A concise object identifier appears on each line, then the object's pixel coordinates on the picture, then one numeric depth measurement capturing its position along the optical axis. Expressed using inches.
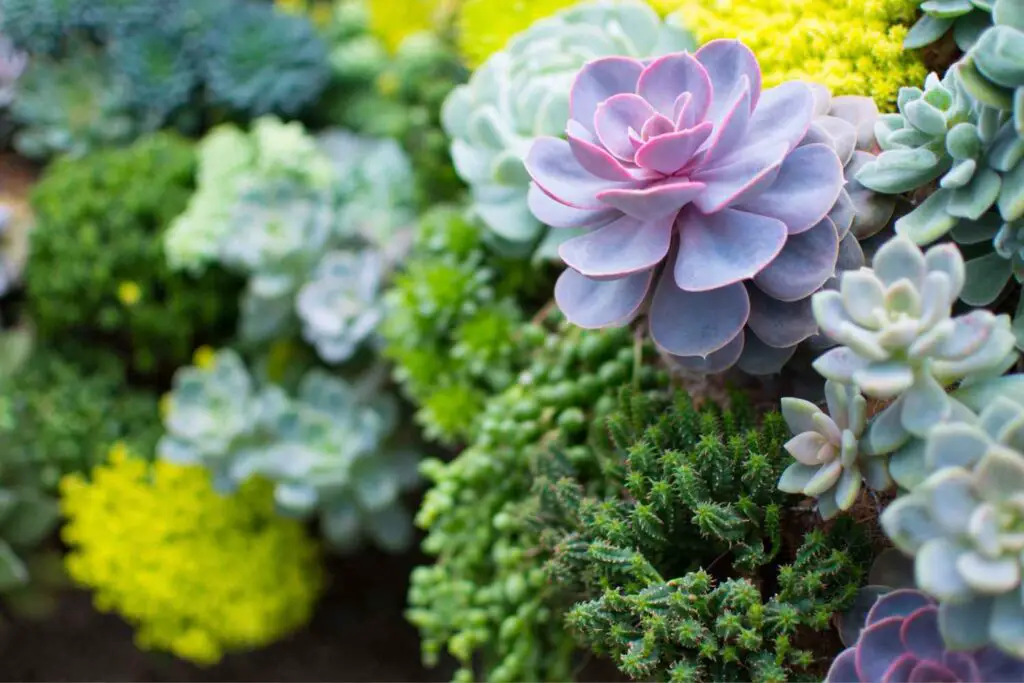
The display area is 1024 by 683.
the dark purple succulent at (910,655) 20.4
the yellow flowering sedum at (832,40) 29.9
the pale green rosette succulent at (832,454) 22.4
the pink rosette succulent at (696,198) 23.9
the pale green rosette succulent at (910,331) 19.8
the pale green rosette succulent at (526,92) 33.4
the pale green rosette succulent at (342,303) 46.4
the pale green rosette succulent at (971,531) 18.2
